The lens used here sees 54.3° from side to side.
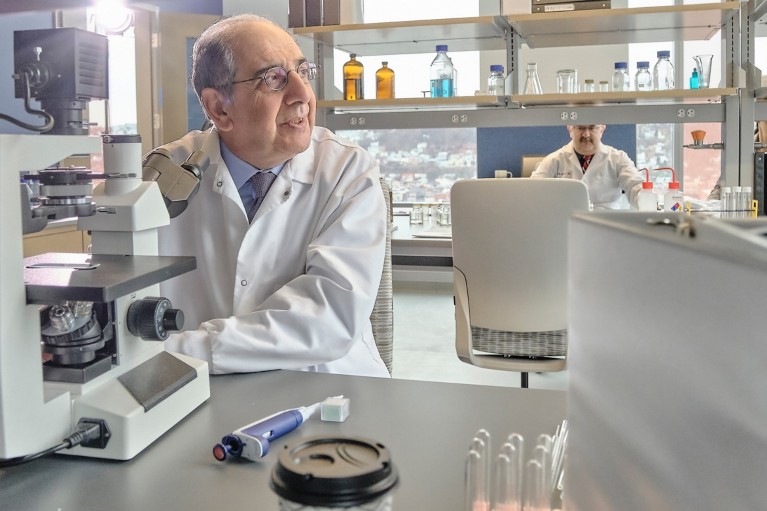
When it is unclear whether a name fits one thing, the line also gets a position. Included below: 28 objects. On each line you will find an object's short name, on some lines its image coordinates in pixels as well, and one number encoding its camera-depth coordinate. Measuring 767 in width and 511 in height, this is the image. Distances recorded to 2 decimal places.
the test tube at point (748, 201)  2.96
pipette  0.85
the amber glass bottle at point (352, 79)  3.45
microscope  0.80
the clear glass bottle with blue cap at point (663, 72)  3.29
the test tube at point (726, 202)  2.97
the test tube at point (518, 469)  0.69
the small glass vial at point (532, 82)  3.43
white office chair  2.36
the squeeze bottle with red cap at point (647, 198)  3.56
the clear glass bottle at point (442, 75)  3.45
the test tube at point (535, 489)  0.68
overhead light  5.71
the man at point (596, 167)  4.71
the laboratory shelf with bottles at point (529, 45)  3.11
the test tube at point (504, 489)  0.69
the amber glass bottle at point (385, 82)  3.52
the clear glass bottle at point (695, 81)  3.22
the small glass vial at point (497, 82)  3.36
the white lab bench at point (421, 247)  4.07
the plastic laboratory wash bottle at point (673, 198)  3.21
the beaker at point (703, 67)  3.21
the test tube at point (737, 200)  2.96
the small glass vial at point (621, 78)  3.40
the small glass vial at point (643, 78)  3.37
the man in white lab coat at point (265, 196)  1.49
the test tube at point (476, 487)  0.69
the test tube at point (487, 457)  0.69
